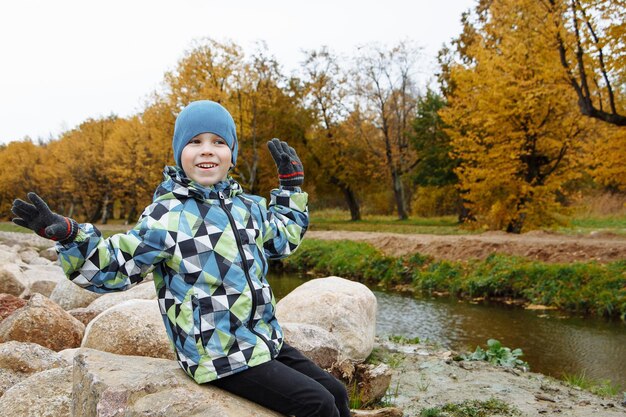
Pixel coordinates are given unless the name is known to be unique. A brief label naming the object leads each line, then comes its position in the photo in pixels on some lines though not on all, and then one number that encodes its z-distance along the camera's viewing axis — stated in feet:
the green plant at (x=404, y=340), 29.27
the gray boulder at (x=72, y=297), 26.89
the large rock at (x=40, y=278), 31.12
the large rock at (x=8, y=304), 20.28
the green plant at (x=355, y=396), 15.23
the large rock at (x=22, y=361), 13.65
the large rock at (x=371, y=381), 15.84
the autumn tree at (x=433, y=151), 100.68
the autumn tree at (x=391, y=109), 117.50
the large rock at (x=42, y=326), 16.62
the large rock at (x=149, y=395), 9.01
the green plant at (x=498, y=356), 24.75
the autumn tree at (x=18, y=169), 174.19
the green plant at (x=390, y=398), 16.76
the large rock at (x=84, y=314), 21.38
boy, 8.64
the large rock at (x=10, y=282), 28.68
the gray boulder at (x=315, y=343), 15.49
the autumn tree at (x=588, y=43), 39.75
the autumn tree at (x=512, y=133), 59.21
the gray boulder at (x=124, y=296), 22.79
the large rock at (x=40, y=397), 11.66
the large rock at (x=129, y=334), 14.70
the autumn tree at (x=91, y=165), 144.05
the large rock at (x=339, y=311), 20.81
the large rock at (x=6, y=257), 35.30
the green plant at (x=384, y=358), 23.41
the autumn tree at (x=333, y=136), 116.37
